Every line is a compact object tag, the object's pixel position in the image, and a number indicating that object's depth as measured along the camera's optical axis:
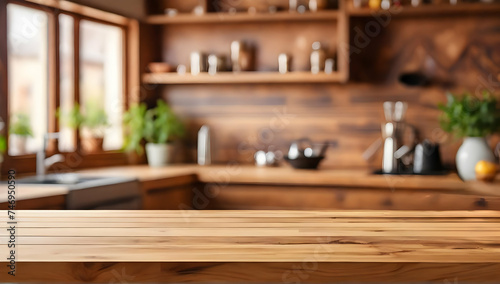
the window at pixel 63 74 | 3.55
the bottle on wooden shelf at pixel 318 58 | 4.36
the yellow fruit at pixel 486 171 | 3.52
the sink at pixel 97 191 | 2.98
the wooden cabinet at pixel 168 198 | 3.64
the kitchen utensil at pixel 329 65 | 4.36
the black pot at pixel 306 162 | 4.11
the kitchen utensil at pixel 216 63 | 4.56
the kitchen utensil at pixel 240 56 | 4.54
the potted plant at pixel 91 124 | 4.03
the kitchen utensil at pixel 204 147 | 4.59
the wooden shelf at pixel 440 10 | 4.04
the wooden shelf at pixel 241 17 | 4.30
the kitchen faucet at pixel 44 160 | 3.47
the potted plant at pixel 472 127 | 3.76
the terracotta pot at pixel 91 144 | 4.20
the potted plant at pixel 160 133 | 4.45
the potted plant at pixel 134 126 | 4.39
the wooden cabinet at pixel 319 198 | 3.65
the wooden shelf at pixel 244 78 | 4.26
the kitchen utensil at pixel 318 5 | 4.34
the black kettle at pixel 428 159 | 3.95
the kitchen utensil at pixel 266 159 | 4.47
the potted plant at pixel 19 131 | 3.54
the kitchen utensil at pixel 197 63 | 4.58
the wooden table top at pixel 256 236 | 1.27
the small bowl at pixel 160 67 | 4.60
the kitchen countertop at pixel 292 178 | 3.54
